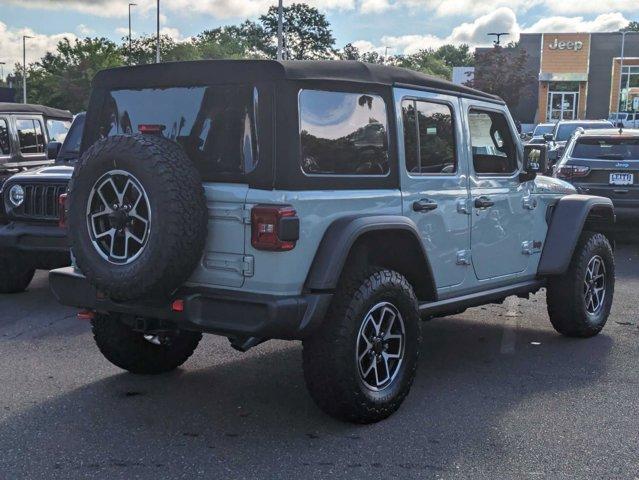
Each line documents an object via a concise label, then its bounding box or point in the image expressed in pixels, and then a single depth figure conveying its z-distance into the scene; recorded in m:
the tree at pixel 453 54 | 135.38
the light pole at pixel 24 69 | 60.10
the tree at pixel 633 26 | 122.92
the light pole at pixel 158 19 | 46.40
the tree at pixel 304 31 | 65.69
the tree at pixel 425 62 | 92.12
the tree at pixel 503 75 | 49.34
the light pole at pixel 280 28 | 32.19
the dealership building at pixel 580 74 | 57.19
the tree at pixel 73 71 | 46.62
